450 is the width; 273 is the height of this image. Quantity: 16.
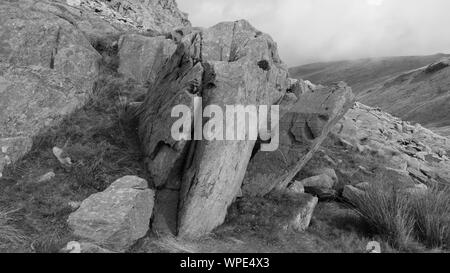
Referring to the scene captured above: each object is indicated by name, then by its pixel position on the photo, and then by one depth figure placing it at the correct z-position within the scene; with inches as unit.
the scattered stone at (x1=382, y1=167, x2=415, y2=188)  565.9
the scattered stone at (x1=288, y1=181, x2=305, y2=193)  486.6
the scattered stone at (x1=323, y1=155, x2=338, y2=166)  615.2
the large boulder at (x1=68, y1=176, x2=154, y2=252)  333.4
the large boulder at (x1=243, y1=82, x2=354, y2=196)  479.2
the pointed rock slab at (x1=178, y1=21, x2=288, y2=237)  385.7
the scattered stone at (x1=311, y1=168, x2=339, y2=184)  554.9
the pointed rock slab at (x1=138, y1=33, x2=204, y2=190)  425.4
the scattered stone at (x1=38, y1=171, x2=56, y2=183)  399.3
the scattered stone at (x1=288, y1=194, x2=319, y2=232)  413.8
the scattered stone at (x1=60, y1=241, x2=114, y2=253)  306.3
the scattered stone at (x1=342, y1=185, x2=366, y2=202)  459.5
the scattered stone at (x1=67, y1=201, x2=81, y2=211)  367.2
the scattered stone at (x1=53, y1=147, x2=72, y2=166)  428.1
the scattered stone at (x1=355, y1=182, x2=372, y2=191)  449.5
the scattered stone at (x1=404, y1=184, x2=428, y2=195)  464.3
